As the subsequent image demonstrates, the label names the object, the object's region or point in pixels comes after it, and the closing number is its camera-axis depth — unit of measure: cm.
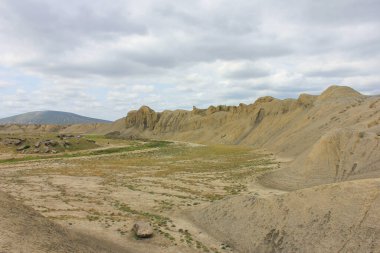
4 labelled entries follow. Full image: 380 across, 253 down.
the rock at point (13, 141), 7562
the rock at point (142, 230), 1964
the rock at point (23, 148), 7328
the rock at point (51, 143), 7681
